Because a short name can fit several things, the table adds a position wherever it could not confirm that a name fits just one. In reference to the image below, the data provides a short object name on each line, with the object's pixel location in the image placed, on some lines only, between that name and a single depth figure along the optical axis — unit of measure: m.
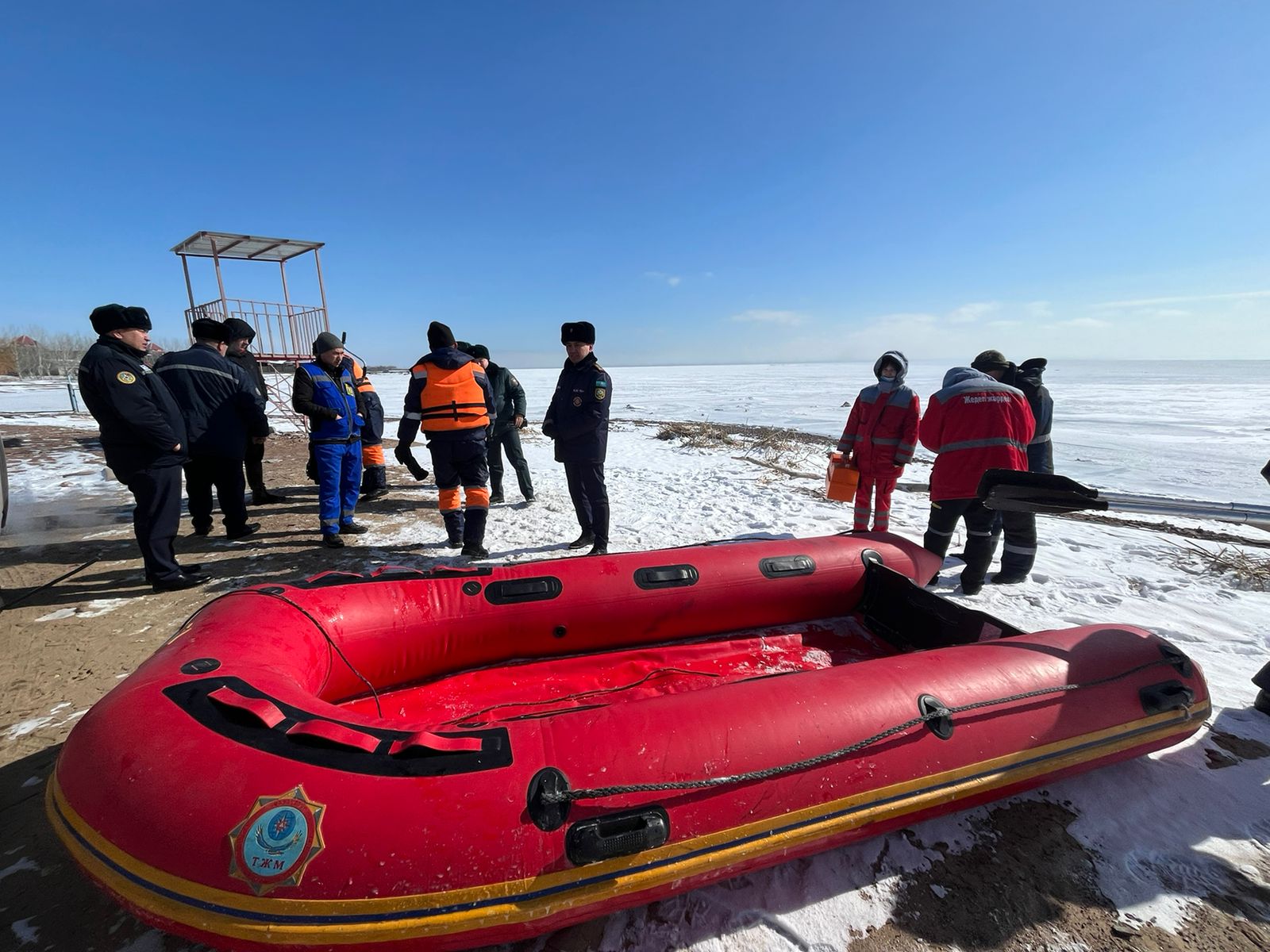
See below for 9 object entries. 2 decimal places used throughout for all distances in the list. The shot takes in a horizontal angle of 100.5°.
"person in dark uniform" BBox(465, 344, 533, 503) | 5.70
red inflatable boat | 1.30
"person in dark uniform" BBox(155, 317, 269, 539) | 4.03
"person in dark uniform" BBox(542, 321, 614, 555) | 4.15
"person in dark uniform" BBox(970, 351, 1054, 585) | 3.68
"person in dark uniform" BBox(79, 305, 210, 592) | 3.11
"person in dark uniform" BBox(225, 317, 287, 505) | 5.19
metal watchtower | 9.34
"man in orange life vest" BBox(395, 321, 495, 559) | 3.95
